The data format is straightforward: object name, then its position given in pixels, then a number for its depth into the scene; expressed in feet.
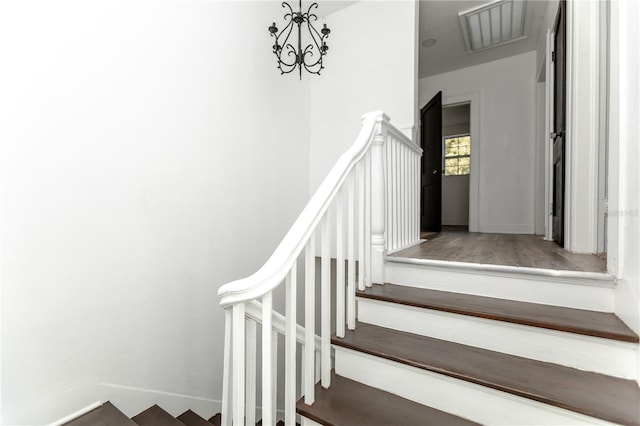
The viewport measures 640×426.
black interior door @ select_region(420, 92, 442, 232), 12.97
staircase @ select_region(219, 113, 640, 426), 3.20
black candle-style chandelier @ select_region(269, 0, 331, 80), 7.41
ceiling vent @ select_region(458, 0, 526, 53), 10.45
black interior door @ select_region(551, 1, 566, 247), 7.61
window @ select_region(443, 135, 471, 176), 20.07
